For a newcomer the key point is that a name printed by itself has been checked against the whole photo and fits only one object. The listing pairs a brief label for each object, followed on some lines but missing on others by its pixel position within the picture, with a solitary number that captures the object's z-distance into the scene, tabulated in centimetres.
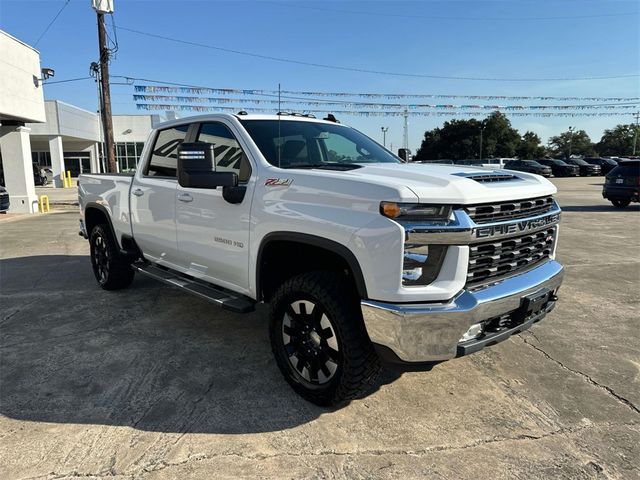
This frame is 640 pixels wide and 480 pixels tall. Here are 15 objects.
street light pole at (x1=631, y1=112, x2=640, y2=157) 8288
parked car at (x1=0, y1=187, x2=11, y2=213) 1537
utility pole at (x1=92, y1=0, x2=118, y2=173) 1642
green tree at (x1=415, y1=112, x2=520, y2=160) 7238
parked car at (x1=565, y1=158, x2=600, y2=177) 4169
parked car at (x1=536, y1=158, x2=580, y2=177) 4119
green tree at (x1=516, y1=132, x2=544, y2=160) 7306
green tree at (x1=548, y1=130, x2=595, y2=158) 10976
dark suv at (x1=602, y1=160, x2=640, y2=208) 1528
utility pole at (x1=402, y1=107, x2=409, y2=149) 2600
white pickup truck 266
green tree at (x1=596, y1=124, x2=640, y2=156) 9081
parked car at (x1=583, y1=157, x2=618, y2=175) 4325
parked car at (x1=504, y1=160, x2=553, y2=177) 3669
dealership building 1434
